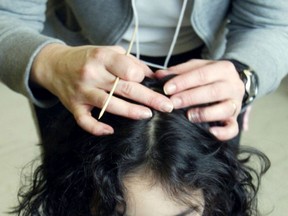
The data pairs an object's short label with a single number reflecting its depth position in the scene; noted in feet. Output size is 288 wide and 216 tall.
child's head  2.21
